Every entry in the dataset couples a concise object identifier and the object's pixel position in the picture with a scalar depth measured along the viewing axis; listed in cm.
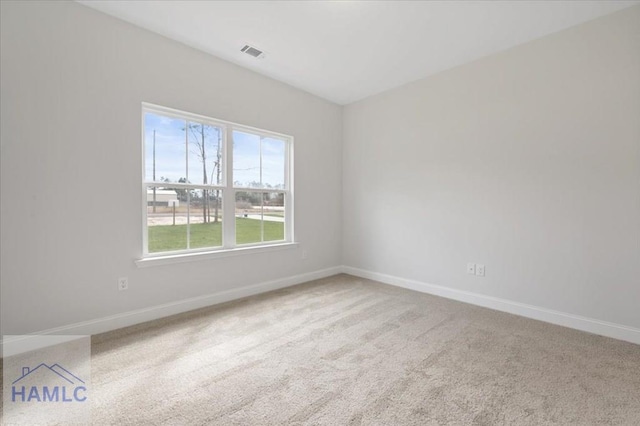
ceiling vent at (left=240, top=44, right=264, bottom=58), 298
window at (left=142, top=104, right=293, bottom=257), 288
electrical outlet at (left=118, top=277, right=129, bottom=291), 258
